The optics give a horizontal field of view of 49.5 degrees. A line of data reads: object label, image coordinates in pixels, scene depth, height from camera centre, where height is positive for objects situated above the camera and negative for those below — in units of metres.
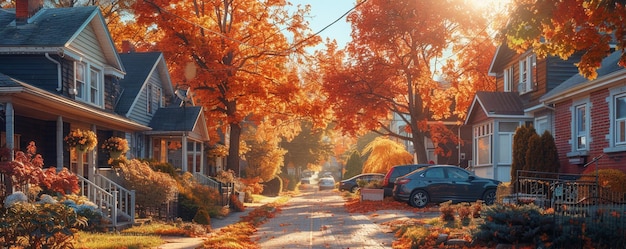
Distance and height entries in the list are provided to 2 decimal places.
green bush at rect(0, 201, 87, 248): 10.75 -1.64
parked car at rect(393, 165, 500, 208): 25.73 -2.37
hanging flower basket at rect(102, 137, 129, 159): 23.09 -0.77
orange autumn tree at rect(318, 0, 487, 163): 33.97 +3.36
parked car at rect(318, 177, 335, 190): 63.81 -5.64
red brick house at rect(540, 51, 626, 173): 19.47 +0.22
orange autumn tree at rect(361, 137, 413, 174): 46.00 -2.10
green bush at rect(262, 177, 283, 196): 52.90 -4.94
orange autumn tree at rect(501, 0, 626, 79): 12.49 +1.91
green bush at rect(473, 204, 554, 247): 11.89 -1.81
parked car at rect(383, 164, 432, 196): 30.19 -2.17
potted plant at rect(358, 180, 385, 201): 29.58 -3.04
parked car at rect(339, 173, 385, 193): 44.41 -4.11
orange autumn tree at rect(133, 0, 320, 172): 33.44 +3.58
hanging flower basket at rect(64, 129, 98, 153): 19.78 -0.49
